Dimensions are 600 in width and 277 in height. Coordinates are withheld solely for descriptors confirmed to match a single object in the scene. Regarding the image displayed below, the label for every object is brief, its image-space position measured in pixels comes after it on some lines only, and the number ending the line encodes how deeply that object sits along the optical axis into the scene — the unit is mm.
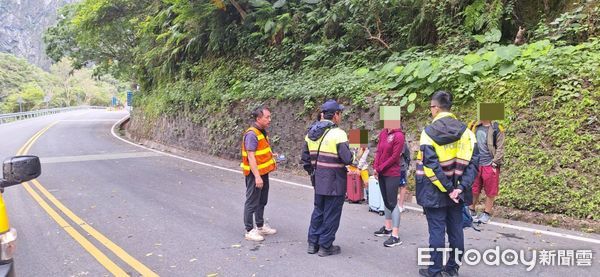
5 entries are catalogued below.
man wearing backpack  6402
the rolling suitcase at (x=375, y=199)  7113
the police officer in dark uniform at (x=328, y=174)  5012
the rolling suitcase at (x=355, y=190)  7890
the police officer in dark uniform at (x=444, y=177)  4082
